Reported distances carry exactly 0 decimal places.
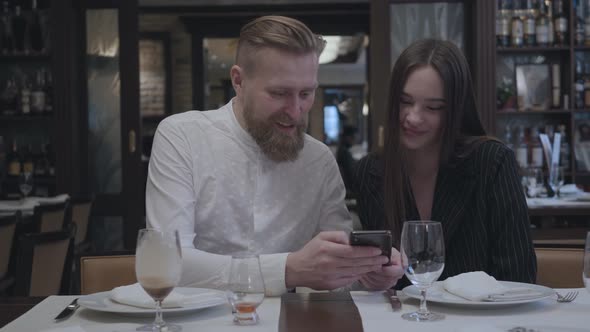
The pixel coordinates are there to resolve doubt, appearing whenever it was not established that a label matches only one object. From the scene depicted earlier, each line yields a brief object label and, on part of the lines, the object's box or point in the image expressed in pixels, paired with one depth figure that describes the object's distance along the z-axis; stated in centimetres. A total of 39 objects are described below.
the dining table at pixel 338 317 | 139
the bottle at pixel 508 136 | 653
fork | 160
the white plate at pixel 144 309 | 147
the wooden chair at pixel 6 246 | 402
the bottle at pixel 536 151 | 632
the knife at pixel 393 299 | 156
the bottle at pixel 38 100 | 703
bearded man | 209
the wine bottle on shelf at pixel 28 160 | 699
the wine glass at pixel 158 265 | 137
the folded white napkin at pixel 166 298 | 151
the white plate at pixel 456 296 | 151
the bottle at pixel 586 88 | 637
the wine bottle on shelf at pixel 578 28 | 637
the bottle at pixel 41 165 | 711
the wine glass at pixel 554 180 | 481
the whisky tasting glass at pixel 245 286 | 139
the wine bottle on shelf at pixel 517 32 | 638
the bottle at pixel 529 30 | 636
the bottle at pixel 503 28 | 640
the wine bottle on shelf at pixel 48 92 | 708
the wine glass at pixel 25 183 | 576
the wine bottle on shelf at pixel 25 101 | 702
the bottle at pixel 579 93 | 639
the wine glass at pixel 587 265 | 151
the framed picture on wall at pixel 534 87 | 653
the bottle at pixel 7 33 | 710
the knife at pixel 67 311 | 148
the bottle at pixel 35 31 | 712
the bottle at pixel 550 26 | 639
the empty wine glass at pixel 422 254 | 150
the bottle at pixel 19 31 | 709
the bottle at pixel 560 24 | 635
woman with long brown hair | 212
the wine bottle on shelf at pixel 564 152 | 636
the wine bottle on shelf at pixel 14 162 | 699
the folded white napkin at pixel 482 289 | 154
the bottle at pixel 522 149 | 625
